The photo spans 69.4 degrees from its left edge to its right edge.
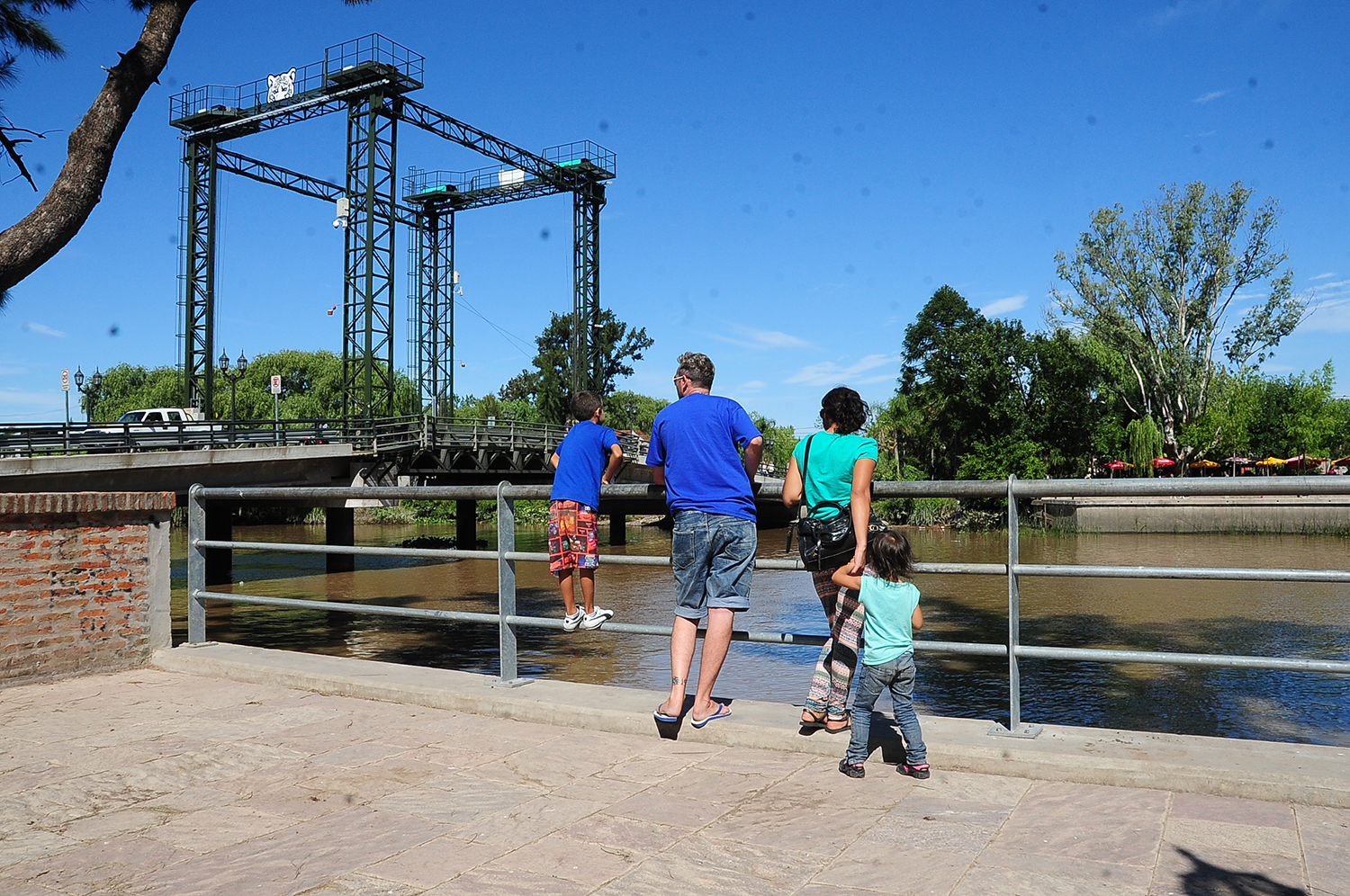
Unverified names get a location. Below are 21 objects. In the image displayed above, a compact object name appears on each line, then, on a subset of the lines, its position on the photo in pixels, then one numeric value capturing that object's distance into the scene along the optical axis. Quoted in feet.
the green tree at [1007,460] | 159.22
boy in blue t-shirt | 16.67
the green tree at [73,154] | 31.58
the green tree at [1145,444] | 155.94
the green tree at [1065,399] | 163.73
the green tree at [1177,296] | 150.41
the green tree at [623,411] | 233.96
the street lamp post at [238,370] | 120.26
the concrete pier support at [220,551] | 80.02
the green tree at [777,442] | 297.33
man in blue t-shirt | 14.24
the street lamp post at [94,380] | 114.52
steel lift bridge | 104.68
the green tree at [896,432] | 196.97
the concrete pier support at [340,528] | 93.66
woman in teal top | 13.56
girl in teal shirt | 12.45
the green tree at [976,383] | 165.99
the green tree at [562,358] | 194.39
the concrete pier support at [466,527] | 111.34
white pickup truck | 67.67
